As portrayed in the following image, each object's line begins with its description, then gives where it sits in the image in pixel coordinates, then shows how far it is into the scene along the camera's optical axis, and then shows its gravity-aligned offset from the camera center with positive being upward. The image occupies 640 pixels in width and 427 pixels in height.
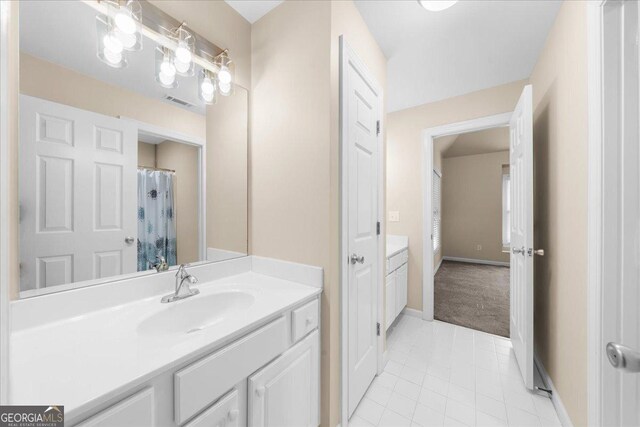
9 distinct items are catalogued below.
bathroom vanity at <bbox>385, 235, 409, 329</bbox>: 2.28 -0.62
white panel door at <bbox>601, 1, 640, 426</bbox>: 0.74 +0.03
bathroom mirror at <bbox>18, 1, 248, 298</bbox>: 0.87 +0.25
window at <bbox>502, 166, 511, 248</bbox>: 5.35 +0.17
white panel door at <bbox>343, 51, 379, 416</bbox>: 1.40 -0.08
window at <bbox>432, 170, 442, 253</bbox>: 4.54 +0.16
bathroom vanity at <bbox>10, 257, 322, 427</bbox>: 0.58 -0.40
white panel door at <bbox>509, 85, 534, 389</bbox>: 1.62 -0.17
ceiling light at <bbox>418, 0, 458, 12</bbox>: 1.39 +1.22
